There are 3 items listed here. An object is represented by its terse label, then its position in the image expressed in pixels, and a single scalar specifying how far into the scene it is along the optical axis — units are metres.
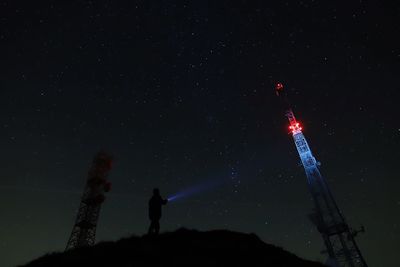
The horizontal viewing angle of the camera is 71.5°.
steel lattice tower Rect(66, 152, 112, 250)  29.95
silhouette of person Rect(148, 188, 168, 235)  11.47
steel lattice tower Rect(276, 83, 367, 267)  37.81
